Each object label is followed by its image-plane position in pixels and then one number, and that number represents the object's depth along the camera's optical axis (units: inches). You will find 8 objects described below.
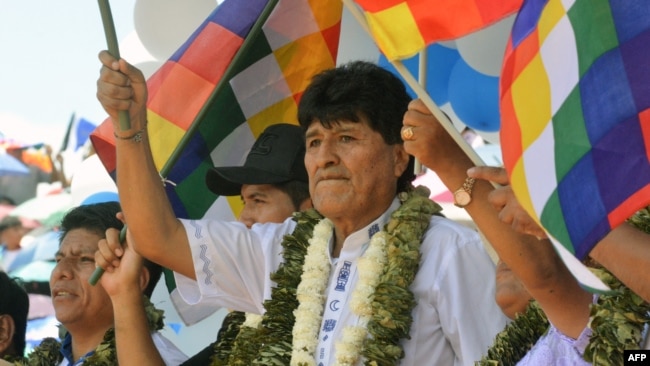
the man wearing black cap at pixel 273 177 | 363.9
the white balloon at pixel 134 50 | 467.2
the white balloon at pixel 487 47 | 416.8
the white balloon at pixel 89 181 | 472.7
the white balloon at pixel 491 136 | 454.6
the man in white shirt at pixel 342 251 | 282.8
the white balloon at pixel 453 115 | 464.4
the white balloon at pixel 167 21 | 445.4
